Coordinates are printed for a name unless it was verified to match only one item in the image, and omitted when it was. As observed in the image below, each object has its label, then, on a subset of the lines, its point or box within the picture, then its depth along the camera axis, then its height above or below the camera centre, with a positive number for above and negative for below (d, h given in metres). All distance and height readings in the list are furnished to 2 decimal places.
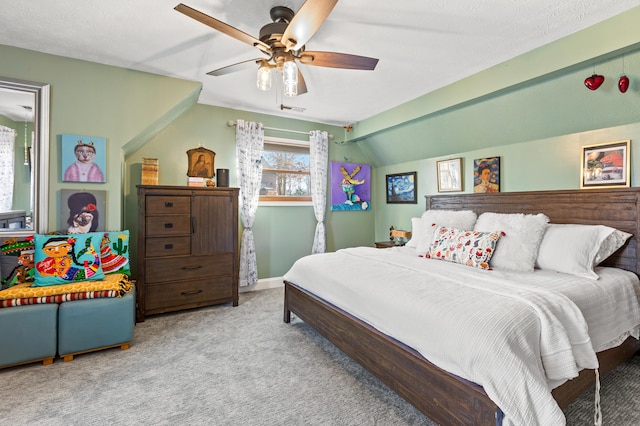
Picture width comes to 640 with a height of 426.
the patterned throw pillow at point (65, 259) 2.47 -0.40
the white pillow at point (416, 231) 3.43 -0.20
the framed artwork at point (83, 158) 2.77 +0.51
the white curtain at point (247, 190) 4.14 +0.32
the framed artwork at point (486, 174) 3.45 +0.46
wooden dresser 3.17 -0.39
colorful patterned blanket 2.24 -0.62
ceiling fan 1.59 +1.03
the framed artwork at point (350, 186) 4.95 +0.46
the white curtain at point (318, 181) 4.70 +0.51
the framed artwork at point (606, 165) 2.50 +0.42
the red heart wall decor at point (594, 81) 2.32 +1.03
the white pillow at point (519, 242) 2.38 -0.23
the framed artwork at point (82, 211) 2.78 +0.01
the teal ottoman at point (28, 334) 2.16 -0.89
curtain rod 4.11 +1.24
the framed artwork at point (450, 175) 3.85 +0.51
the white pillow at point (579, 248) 2.22 -0.26
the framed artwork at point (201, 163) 3.83 +0.64
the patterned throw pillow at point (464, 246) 2.49 -0.28
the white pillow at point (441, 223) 3.15 -0.09
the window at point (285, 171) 4.50 +0.64
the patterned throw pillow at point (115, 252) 2.83 -0.38
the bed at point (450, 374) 1.44 -0.81
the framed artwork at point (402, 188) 4.53 +0.40
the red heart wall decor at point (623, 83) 2.26 +0.98
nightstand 4.41 -0.46
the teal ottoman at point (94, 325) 2.32 -0.89
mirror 2.60 +0.48
